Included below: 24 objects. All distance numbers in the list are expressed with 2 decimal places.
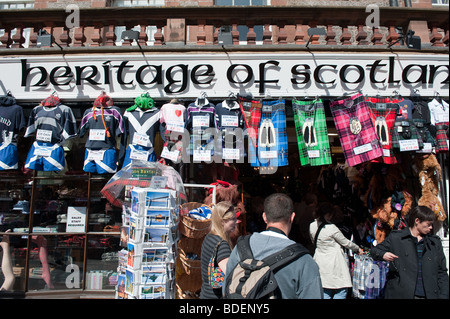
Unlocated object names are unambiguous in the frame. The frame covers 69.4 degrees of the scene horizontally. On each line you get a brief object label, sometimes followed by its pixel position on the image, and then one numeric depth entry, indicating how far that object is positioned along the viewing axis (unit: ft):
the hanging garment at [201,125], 15.93
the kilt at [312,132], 16.06
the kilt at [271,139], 16.11
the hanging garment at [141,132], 15.80
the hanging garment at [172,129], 15.71
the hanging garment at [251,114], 16.25
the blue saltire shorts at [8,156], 15.79
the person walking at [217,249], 9.20
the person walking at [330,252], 14.17
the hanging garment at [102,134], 15.67
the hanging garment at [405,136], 16.01
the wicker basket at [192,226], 12.35
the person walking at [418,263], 11.64
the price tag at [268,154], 16.08
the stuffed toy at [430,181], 16.29
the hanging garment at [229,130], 15.81
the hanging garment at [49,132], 15.71
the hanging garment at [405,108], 16.55
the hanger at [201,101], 16.39
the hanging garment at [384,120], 16.02
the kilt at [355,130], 15.78
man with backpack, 6.86
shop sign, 17.24
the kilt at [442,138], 16.63
